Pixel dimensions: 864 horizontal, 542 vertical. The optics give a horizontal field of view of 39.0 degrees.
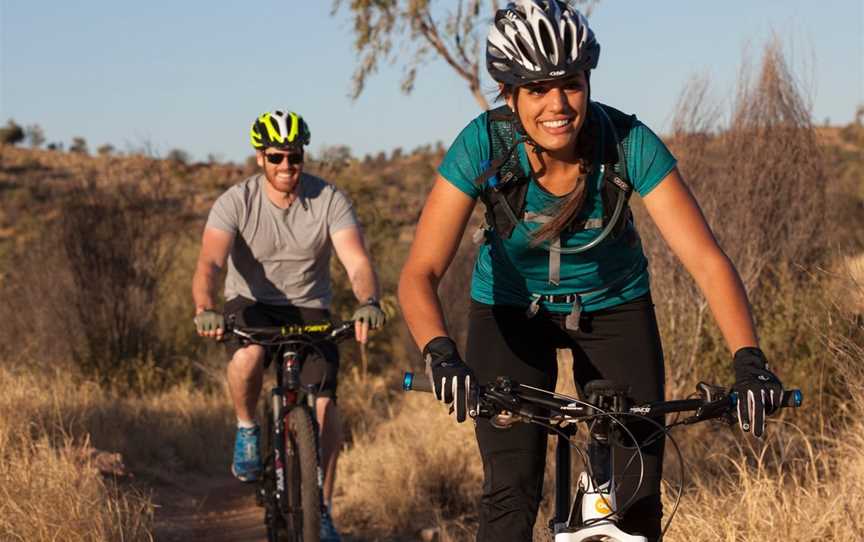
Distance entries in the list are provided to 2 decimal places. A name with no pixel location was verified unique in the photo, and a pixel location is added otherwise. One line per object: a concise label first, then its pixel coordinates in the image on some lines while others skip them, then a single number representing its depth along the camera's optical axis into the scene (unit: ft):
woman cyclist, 12.53
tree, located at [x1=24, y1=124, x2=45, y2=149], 194.49
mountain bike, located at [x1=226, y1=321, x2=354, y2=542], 19.45
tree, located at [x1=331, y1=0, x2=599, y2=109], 48.60
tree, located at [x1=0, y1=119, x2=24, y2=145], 188.55
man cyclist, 21.53
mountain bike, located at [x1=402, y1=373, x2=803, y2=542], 10.57
